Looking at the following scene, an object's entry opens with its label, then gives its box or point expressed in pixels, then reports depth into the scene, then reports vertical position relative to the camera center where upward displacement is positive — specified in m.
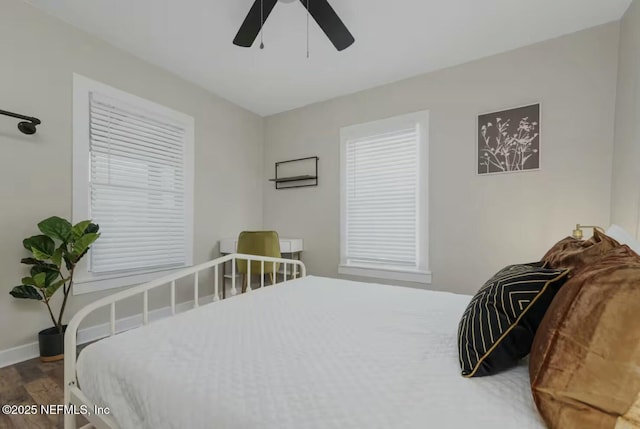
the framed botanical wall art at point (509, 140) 2.40 +0.64
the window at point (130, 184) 2.40 +0.28
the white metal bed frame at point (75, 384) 0.94 -0.64
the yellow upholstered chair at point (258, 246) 2.97 -0.34
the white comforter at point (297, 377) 0.68 -0.48
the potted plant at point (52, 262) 1.97 -0.36
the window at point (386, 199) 2.93 +0.16
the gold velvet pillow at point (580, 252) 1.02 -0.15
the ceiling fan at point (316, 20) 1.72 +1.21
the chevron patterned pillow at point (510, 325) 0.83 -0.33
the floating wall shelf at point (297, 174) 3.62 +0.52
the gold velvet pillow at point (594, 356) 0.59 -0.32
